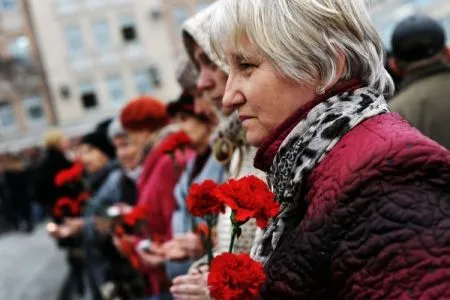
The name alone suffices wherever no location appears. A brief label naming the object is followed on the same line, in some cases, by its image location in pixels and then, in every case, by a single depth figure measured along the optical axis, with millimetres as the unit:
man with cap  3256
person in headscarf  2038
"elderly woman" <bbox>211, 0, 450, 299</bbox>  1006
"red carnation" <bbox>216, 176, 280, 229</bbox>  1206
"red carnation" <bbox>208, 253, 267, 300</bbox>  1192
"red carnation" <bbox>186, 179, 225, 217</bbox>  1465
